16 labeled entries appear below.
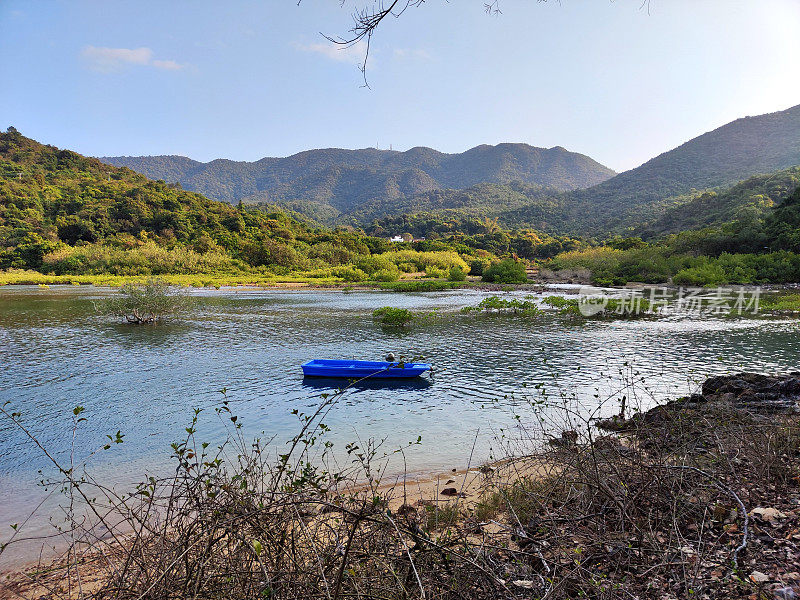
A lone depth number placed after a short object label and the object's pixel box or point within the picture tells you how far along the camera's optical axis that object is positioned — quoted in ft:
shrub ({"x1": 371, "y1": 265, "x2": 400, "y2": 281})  227.81
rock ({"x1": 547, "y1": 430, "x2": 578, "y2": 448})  16.95
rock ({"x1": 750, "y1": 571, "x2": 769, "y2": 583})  8.75
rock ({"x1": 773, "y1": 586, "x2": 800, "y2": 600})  8.11
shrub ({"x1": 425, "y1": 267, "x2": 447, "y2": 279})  246.06
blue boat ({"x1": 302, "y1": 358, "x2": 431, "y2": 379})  45.80
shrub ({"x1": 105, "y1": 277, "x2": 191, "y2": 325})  87.56
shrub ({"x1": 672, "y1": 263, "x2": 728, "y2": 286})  140.97
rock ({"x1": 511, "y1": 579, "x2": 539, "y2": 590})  8.91
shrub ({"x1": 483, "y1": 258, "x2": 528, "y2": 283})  203.72
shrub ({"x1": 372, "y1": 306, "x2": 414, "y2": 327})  84.74
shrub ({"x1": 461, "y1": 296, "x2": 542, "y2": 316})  100.56
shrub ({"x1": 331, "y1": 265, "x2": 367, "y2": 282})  230.75
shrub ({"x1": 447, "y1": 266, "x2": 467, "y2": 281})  226.58
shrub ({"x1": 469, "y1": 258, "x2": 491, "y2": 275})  249.06
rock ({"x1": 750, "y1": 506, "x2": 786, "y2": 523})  11.32
